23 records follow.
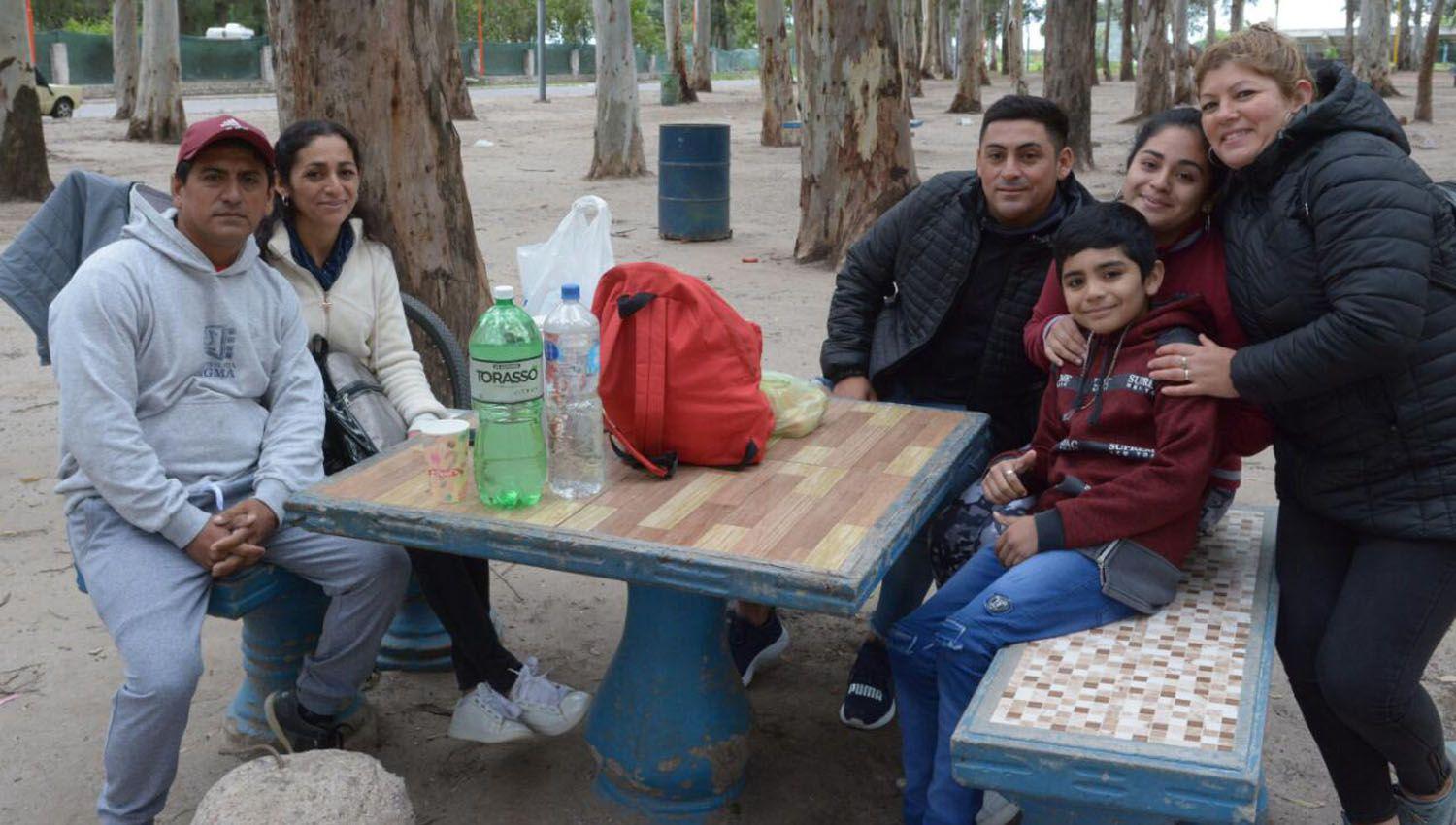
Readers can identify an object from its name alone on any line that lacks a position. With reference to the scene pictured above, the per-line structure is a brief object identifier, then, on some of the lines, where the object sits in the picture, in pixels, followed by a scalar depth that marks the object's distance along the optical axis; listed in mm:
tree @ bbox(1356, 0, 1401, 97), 24219
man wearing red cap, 2629
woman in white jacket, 3135
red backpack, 2650
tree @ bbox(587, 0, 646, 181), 14914
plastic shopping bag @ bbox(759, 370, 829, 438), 3016
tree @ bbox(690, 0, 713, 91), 34062
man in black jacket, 3279
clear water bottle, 2623
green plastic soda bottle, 2559
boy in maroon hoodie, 2508
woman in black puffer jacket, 2330
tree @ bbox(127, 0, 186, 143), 18594
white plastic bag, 4156
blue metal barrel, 11047
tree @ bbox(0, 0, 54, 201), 11992
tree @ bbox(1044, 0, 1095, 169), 13961
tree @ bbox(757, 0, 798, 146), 20266
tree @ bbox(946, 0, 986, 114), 28875
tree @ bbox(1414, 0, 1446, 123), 20016
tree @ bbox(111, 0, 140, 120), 21000
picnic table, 2271
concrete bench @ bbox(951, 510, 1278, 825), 1985
